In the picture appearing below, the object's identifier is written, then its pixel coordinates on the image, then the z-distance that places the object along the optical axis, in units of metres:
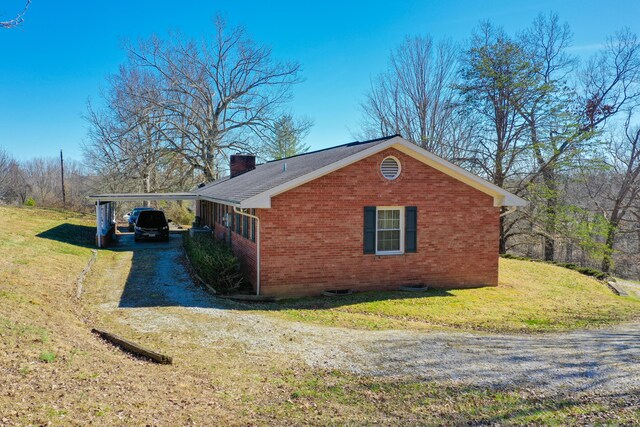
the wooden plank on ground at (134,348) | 6.54
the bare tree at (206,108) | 34.75
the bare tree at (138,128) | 32.56
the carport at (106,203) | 21.20
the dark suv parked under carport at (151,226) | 24.05
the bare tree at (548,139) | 24.62
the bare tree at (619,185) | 27.20
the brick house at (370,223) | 12.35
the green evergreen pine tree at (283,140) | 36.72
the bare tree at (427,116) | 31.44
